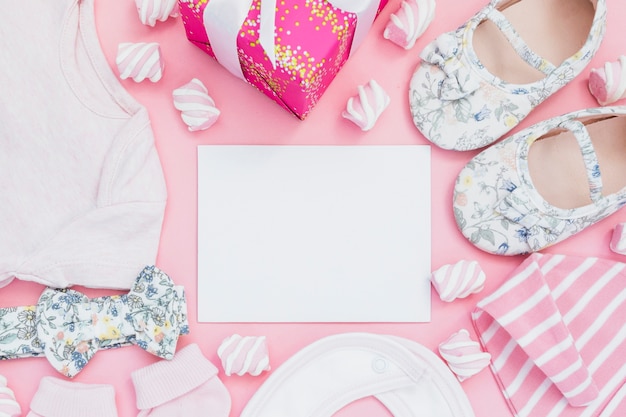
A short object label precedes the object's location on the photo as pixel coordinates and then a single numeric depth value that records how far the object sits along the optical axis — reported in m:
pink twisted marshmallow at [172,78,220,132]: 0.93
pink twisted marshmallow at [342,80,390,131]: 0.93
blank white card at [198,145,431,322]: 0.97
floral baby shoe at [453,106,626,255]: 0.90
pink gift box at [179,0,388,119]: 0.80
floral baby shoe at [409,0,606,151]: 0.91
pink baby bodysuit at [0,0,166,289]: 0.91
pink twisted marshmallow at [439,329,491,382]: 0.92
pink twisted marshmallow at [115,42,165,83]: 0.92
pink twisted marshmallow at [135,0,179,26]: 0.92
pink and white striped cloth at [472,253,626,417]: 0.90
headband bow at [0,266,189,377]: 0.92
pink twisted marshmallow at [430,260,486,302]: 0.93
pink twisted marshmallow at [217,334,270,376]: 0.92
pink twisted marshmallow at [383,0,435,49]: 0.94
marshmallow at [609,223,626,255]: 0.94
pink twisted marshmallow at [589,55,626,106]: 0.93
